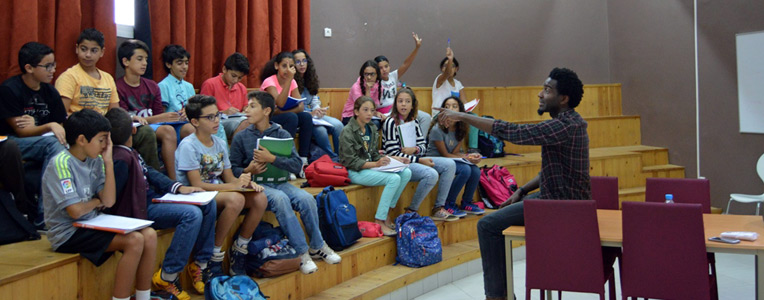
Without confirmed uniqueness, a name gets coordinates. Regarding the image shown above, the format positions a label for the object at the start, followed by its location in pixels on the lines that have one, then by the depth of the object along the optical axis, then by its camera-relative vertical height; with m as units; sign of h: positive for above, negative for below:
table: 3.00 -0.41
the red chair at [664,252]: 3.05 -0.48
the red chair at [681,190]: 3.94 -0.24
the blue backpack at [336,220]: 4.47 -0.43
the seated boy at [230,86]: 5.14 +0.59
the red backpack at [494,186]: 5.98 -0.30
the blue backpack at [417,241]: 4.83 -0.64
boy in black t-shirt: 3.57 +0.30
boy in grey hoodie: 4.06 -0.19
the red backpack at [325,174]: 4.86 -0.13
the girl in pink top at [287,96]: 5.18 +0.49
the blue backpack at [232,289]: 3.44 -0.70
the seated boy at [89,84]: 4.07 +0.49
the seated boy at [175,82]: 4.87 +0.59
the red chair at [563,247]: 3.23 -0.47
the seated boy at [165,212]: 3.28 -0.27
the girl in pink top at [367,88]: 6.07 +0.64
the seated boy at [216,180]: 3.72 -0.13
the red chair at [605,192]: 4.10 -0.25
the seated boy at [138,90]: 4.47 +0.50
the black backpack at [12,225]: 3.26 -0.31
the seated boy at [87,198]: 2.94 -0.17
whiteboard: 6.43 +0.69
